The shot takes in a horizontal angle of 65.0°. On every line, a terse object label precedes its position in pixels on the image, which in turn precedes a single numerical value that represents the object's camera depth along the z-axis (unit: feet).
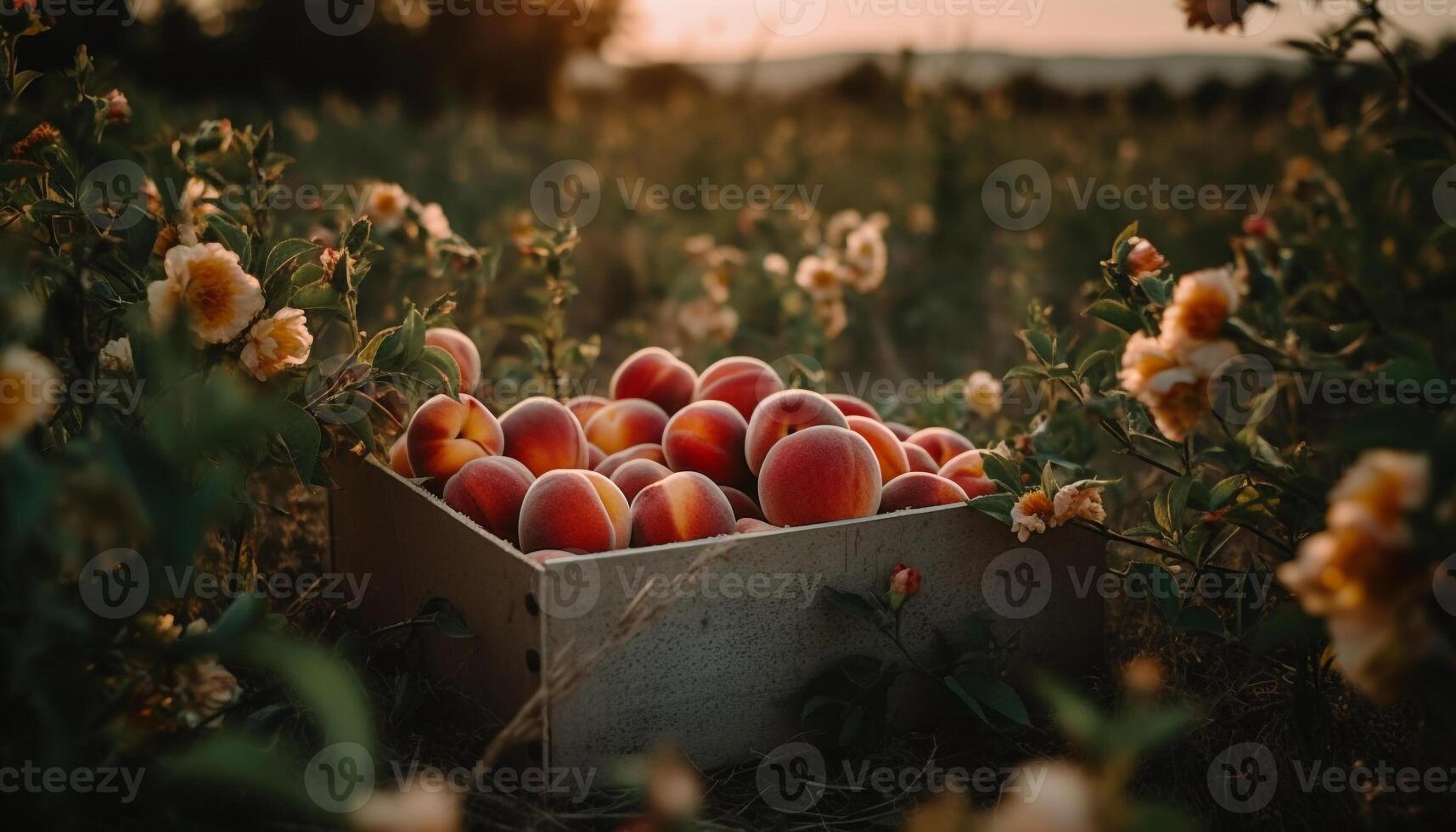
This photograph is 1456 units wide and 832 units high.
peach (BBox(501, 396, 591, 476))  5.02
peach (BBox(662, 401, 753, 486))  5.15
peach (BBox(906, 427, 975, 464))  5.64
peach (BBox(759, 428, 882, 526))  4.59
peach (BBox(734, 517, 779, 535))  4.55
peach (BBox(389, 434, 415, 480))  5.11
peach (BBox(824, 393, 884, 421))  5.67
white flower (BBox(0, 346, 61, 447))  2.34
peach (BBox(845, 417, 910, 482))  5.15
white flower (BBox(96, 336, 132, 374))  4.10
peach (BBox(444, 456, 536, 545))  4.64
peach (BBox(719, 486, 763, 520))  4.98
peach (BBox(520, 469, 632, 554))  4.30
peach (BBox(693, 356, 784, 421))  5.56
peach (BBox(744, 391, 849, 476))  4.92
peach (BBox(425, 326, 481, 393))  5.48
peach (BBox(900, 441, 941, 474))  5.29
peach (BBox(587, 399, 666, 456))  5.57
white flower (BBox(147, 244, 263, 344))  3.65
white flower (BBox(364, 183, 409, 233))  6.66
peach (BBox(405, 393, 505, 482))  4.87
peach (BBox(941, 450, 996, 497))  5.16
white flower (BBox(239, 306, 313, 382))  3.84
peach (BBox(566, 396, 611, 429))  5.92
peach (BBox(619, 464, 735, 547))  4.47
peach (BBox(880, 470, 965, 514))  4.87
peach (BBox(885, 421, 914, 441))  5.84
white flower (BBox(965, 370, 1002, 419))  6.59
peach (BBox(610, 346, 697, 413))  5.90
